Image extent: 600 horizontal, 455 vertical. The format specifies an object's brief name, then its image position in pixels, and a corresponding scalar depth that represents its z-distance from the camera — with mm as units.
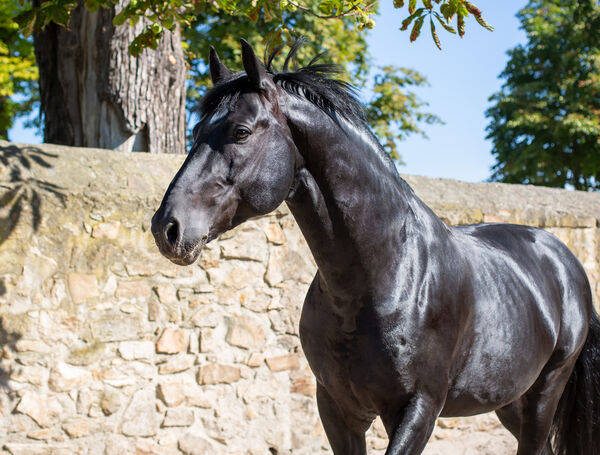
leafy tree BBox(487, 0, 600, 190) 20156
